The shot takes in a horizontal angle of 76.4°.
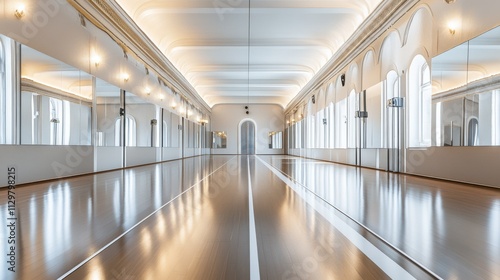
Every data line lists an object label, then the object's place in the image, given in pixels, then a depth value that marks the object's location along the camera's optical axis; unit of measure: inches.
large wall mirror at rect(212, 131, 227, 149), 1467.8
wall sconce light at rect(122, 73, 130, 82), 464.1
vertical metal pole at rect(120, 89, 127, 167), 463.8
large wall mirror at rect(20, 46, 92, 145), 265.6
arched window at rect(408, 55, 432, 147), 392.8
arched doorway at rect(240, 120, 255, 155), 1480.1
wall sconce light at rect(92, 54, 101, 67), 374.8
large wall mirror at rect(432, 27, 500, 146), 245.9
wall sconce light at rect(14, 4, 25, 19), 244.1
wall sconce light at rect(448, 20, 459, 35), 283.6
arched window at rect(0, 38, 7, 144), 234.8
